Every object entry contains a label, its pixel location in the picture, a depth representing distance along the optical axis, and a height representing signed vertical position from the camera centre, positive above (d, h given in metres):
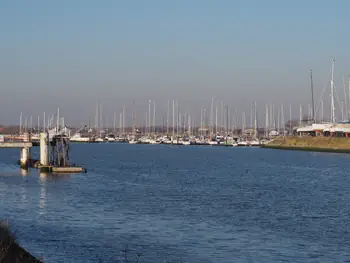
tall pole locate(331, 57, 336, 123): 167.46 +7.78
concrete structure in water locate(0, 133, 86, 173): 81.62 -2.11
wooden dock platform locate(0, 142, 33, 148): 85.88 -0.22
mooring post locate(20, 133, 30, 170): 88.38 -1.97
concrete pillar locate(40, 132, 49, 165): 81.80 -0.83
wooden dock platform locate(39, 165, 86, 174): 81.38 -2.98
